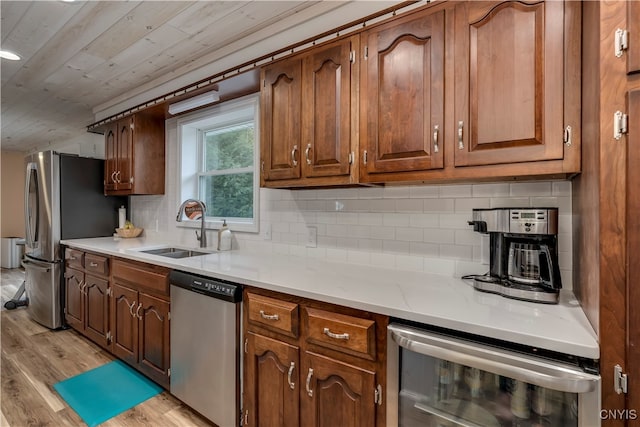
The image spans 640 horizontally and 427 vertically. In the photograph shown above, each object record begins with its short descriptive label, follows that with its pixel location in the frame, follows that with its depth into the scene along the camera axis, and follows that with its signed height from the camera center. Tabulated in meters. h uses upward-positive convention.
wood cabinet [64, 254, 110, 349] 2.68 -0.85
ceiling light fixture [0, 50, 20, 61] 2.45 +1.24
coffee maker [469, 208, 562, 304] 1.18 -0.17
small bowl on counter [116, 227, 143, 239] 3.42 -0.23
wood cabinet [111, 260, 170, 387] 2.09 -0.82
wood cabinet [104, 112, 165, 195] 3.12 +0.58
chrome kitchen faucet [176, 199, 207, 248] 2.69 -0.20
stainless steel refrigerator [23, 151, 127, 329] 3.17 -0.05
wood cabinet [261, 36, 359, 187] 1.63 +0.53
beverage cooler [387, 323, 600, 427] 0.87 -0.57
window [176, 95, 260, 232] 2.64 +0.47
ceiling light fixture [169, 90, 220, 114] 2.47 +0.91
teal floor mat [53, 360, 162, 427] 1.94 -1.24
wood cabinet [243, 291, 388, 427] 1.21 -0.67
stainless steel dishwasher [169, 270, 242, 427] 1.66 -0.77
